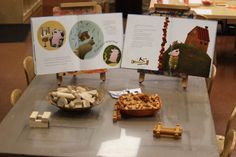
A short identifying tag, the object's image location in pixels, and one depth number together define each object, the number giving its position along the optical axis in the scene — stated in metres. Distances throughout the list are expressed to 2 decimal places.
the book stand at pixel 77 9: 2.97
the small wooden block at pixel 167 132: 2.18
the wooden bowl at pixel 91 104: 2.37
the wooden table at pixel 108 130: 2.07
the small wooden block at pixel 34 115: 2.25
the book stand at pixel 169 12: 2.88
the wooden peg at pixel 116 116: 2.34
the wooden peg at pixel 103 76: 2.87
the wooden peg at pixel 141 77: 2.87
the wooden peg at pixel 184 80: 2.80
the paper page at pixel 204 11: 5.16
